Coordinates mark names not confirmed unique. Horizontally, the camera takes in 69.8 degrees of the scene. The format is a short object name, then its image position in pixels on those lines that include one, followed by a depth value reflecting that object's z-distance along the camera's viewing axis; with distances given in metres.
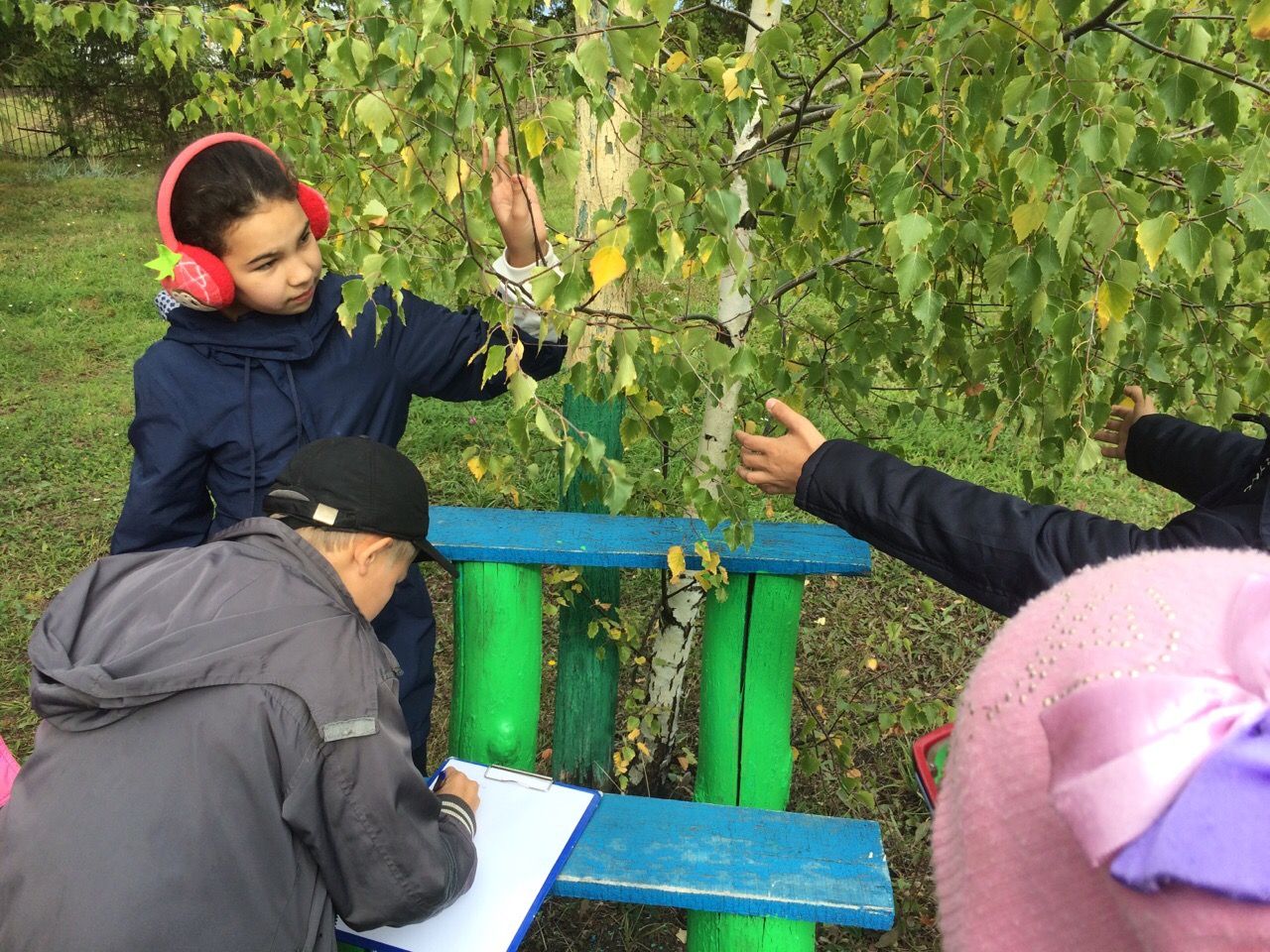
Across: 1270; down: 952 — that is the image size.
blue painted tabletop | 2.11
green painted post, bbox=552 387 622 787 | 2.47
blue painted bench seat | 1.73
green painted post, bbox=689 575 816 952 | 2.21
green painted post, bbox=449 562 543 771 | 2.26
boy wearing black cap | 1.24
